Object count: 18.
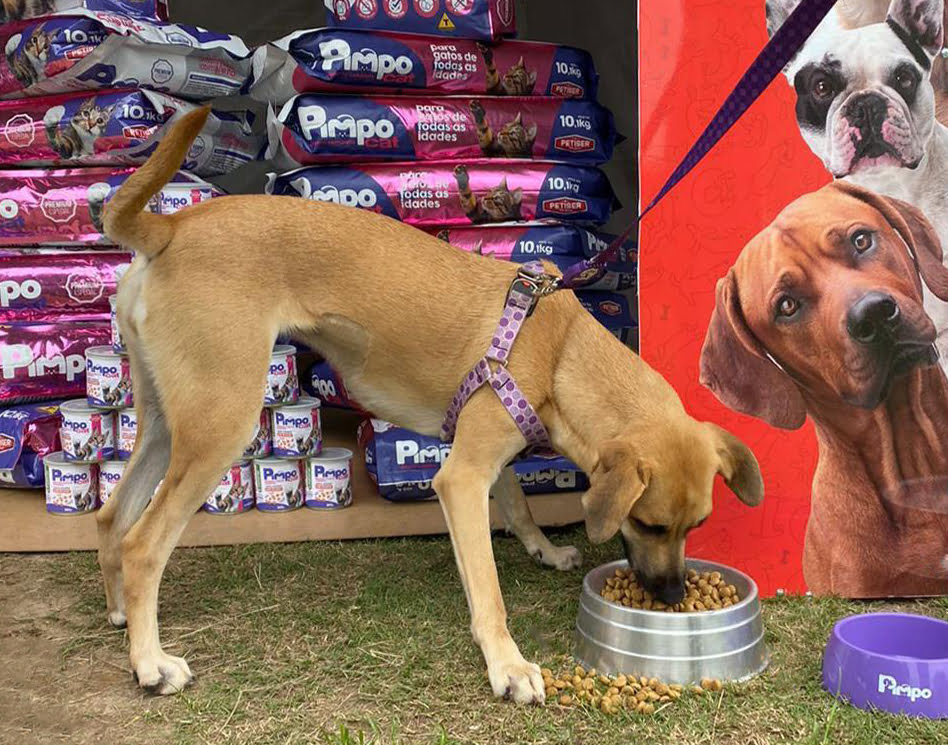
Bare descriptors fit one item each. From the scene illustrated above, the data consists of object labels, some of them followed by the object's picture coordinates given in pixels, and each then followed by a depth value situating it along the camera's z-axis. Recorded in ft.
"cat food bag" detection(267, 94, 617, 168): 12.25
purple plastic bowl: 7.48
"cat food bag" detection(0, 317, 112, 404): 12.53
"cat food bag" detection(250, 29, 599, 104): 12.09
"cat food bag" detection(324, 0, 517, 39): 12.28
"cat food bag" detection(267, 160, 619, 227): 12.39
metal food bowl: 8.02
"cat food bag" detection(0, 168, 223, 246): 12.56
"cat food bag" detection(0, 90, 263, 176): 12.20
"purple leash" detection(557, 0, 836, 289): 6.88
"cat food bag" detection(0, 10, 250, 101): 11.88
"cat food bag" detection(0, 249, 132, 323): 12.78
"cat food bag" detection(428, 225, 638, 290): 12.78
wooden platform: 11.80
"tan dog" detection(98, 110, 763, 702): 8.29
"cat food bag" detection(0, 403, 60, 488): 12.19
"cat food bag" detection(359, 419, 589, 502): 12.05
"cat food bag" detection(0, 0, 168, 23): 12.46
